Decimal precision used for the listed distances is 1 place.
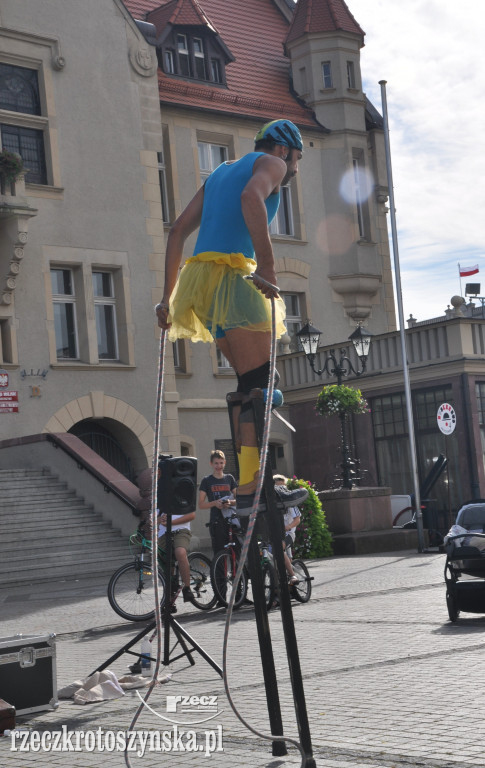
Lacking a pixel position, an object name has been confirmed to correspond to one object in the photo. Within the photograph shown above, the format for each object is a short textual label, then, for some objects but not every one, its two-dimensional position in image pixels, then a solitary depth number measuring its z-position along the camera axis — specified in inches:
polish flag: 2274.9
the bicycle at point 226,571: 550.6
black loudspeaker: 340.8
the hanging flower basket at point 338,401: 992.2
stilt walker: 214.2
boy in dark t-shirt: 577.3
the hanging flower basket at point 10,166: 944.9
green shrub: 888.3
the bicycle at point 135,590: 532.7
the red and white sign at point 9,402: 978.7
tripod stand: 332.2
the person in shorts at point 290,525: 542.6
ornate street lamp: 995.9
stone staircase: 805.2
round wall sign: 904.3
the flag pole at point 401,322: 910.1
